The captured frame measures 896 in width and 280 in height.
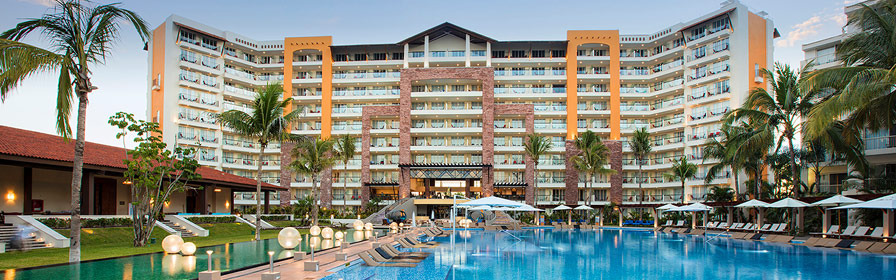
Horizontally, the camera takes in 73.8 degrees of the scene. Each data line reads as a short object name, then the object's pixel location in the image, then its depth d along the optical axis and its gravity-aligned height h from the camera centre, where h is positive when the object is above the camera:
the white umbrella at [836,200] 25.17 -1.52
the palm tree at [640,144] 58.62 +1.85
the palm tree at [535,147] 56.00 +1.40
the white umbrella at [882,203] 21.05 -1.37
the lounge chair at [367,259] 16.12 -2.68
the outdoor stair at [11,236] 20.36 -2.83
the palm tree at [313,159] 40.06 +0.04
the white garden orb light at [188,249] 13.28 -2.03
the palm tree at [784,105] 30.48 +3.08
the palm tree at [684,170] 53.16 -0.60
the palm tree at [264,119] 27.86 +1.88
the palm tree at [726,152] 36.06 +0.81
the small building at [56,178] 23.59 -0.99
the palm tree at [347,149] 54.80 +1.02
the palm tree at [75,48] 13.97 +2.81
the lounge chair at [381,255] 16.62 -2.72
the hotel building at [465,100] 61.06 +6.68
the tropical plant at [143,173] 22.84 -0.60
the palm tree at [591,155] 54.50 +0.67
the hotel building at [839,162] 32.69 +0.78
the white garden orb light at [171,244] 12.80 -1.86
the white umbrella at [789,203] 28.17 -1.85
